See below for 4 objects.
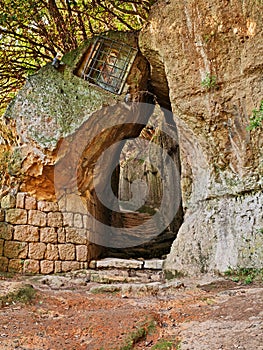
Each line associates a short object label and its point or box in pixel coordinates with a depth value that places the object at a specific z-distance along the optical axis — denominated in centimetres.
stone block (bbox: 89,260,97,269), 681
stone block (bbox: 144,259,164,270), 706
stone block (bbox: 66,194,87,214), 668
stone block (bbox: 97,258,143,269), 696
